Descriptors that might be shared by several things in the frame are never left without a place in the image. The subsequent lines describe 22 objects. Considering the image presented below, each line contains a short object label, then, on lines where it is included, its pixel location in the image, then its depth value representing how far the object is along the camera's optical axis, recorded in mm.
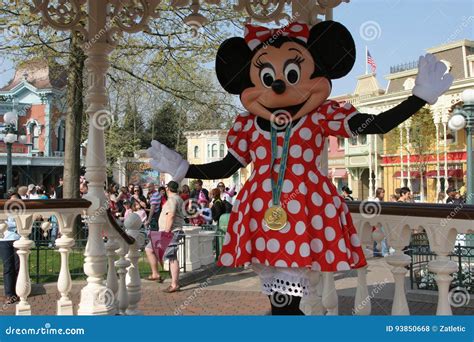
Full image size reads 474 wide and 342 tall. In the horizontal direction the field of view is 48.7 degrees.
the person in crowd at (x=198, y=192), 11172
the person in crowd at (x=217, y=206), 10297
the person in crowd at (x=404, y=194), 11297
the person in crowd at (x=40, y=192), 13097
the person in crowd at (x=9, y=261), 6348
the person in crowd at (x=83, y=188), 11074
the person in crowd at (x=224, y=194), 11812
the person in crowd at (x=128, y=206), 10808
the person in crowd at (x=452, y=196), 10438
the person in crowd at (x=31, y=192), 12267
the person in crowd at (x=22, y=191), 8552
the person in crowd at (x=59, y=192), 13812
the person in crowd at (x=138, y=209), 10473
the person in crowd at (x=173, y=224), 7383
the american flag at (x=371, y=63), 19688
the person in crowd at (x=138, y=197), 11398
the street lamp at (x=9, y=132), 12805
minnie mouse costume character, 2840
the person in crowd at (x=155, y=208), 10680
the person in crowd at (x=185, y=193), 10836
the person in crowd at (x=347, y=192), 12134
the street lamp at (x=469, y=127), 8328
